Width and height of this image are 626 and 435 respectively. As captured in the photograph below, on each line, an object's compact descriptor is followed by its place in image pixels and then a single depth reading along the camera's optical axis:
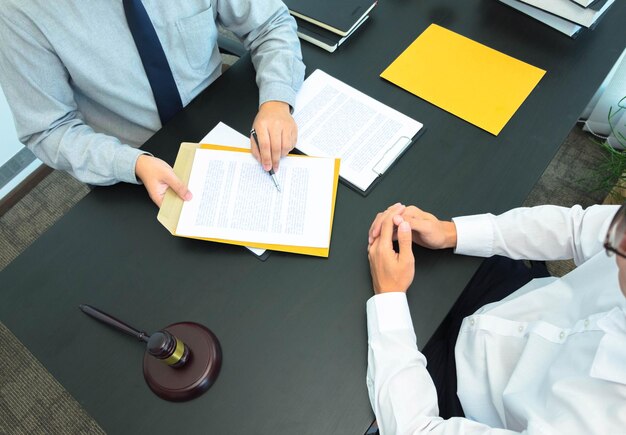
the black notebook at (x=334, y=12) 1.04
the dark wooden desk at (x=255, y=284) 0.67
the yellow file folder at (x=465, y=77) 0.94
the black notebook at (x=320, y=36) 1.05
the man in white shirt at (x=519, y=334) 0.58
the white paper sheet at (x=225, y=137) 0.92
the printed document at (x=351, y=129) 0.88
